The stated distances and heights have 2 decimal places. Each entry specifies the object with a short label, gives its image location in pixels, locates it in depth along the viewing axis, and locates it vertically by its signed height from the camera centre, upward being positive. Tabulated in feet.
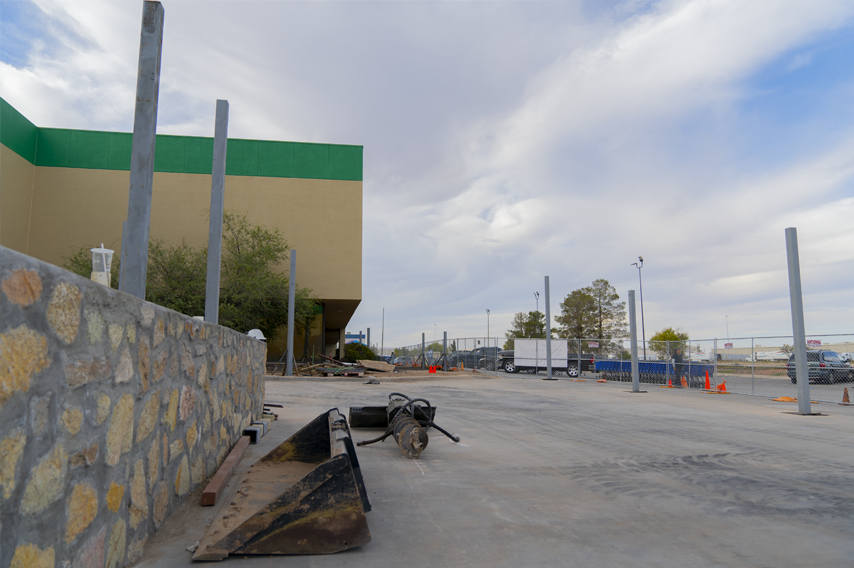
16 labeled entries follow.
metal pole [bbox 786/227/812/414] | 42.45 +3.37
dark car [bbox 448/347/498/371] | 119.34 -2.21
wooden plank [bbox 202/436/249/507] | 14.21 -3.81
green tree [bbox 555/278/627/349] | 219.82 +15.63
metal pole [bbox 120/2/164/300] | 15.53 +5.65
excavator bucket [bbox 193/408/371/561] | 11.15 -3.78
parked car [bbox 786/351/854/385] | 63.46 -2.18
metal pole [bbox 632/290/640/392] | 66.47 +2.05
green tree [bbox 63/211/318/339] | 100.73 +13.15
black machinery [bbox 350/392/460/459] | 21.96 -3.69
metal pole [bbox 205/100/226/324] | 25.62 +7.05
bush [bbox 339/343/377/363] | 161.51 -1.36
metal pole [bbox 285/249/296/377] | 87.81 +6.55
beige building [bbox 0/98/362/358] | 106.42 +31.61
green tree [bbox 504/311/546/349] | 253.65 +12.12
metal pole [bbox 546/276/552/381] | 88.76 -0.07
